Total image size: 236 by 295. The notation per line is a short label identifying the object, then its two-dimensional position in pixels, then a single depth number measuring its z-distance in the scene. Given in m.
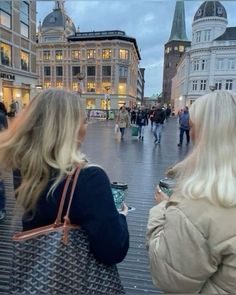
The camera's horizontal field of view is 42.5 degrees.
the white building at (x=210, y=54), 60.94
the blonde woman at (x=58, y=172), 1.40
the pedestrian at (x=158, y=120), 14.68
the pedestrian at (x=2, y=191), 4.59
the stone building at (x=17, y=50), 30.08
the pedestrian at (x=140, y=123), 17.09
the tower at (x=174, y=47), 110.85
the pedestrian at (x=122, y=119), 16.25
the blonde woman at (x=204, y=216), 1.25
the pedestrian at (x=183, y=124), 13.92
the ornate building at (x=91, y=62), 70.31
